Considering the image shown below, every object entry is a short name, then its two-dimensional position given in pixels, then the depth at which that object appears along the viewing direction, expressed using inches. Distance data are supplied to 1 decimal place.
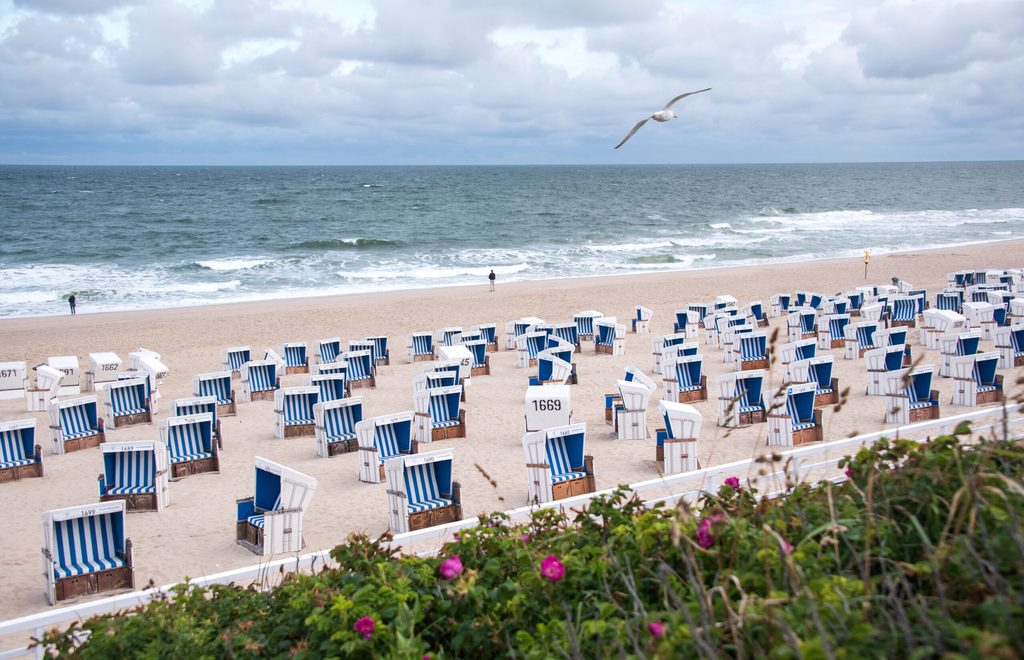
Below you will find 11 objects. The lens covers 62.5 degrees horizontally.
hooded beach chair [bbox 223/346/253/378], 720.3
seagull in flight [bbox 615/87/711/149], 350.3
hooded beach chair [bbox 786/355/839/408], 512.1
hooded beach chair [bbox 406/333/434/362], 788.0
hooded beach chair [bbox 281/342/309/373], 744.3
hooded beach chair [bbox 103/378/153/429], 568.7
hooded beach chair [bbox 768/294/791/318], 932.6
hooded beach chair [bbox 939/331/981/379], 551.8
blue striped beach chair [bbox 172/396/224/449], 503.2
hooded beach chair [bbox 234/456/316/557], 340.2
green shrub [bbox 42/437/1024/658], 108.6
